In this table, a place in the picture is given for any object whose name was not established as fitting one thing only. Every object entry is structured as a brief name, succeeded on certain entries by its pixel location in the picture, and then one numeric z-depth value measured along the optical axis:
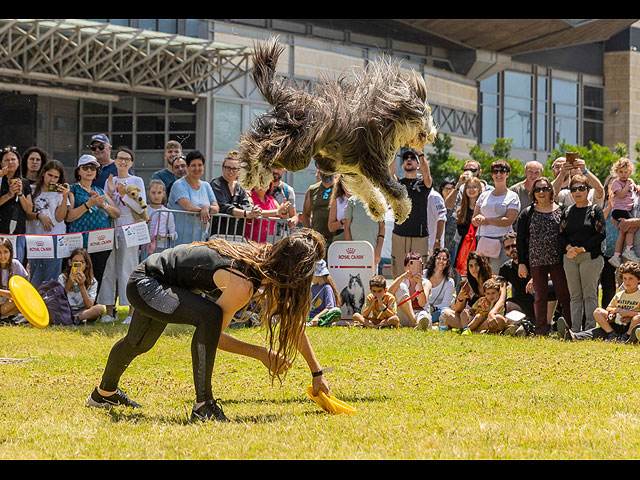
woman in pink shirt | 10.57
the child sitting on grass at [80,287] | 10.03
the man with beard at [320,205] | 11.09
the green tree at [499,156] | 33.47
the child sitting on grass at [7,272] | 9.60
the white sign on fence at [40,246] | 10.12
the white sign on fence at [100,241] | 10.28
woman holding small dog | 10.32
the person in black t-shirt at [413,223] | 10.88
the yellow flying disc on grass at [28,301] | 6.10
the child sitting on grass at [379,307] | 10.11
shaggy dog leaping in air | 6.79
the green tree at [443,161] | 32.94
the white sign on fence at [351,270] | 10.91
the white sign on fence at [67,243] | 10.22
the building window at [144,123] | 29.28
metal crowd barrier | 10.27
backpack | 9.87
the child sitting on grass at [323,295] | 10.48
